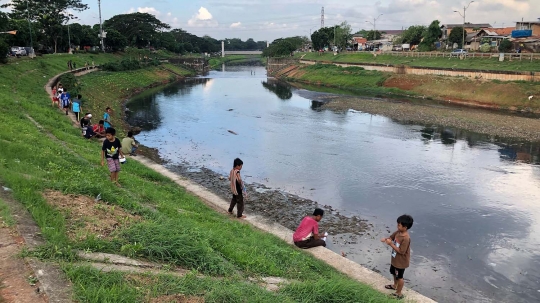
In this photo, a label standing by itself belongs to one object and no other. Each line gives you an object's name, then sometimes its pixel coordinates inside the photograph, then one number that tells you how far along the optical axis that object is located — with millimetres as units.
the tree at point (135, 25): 112062
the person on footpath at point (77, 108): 25083
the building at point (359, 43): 126950
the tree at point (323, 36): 125375
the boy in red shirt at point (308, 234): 11234
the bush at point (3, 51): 37353
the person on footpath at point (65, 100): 26984
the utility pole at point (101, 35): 86362
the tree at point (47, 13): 65938
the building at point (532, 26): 83644
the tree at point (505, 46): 66562
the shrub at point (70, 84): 36556
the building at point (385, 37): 144212
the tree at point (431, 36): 84750
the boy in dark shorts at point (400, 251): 8413
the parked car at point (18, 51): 50309
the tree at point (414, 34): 98125
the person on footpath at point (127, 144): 18516
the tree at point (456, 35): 86938
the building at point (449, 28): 103500
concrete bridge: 192875
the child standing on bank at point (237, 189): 12706
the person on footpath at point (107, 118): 21875
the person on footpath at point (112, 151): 12242
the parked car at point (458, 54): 61797
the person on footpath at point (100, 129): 21834
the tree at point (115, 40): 92000
